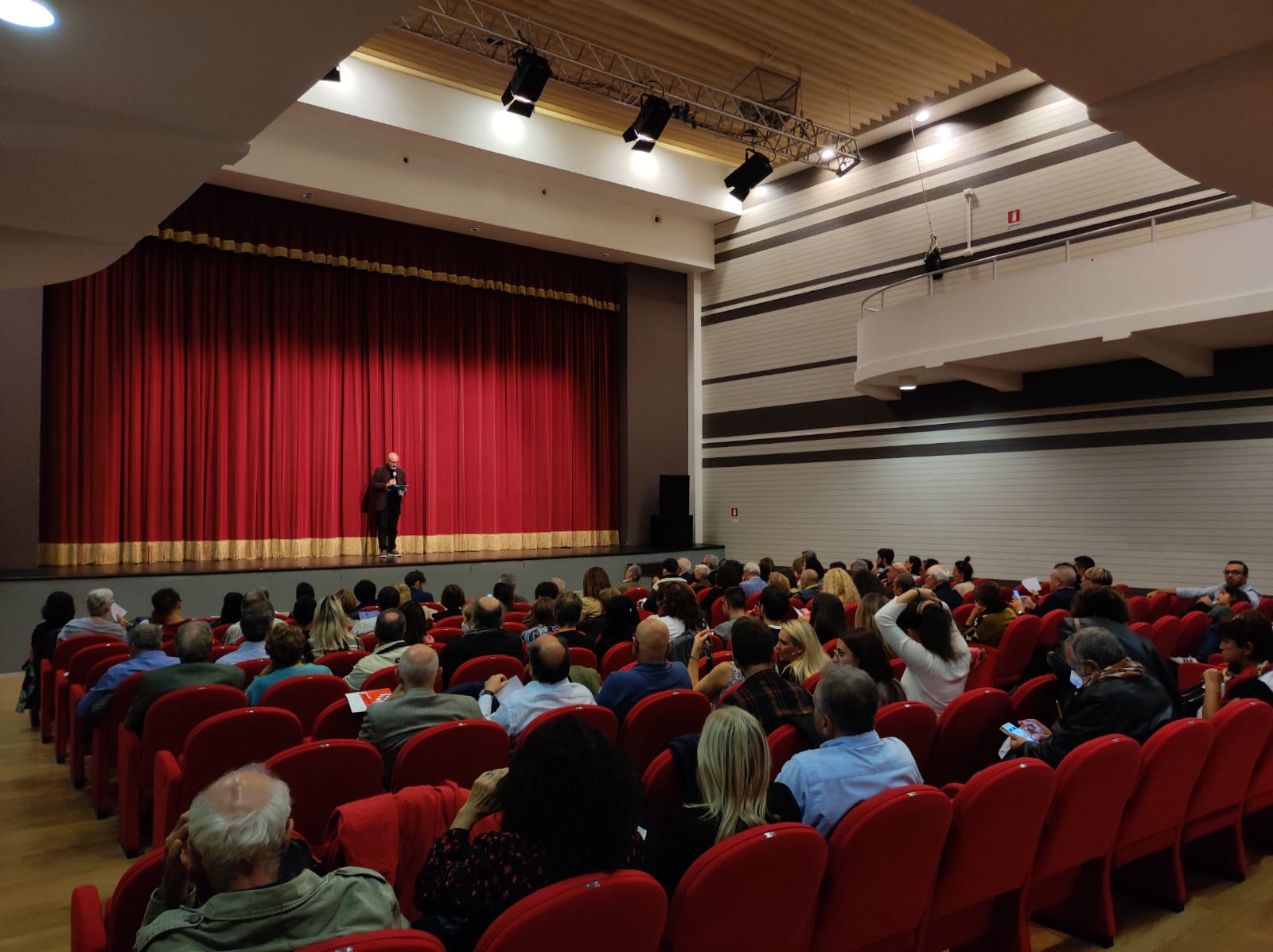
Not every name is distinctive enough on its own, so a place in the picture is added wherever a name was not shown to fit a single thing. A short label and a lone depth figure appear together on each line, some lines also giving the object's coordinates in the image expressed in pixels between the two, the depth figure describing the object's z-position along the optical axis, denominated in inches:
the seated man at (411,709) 124.6
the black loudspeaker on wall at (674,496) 565.6
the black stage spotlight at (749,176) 503.0
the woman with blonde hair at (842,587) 239.5
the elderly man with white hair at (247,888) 59.1
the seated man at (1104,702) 117.3
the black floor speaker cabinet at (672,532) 556.1
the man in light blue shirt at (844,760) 92.0
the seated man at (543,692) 133.0
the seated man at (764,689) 117.4
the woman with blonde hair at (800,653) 151.2
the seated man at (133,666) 165.9
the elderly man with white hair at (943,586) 262.4
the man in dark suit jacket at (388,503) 477.1
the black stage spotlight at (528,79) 385.1
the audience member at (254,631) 184.9
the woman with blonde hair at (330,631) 199.8
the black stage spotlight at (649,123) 426.9
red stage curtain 413.1
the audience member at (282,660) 153.4
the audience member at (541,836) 67.0
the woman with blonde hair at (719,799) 80.4
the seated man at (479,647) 177.0
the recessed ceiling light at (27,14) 87.8
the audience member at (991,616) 224.1
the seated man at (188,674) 148.2
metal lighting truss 386.9
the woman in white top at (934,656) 151.9
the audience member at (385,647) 162.8
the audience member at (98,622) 222.5
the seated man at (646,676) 139.3
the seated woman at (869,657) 133.0
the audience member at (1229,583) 264.5
